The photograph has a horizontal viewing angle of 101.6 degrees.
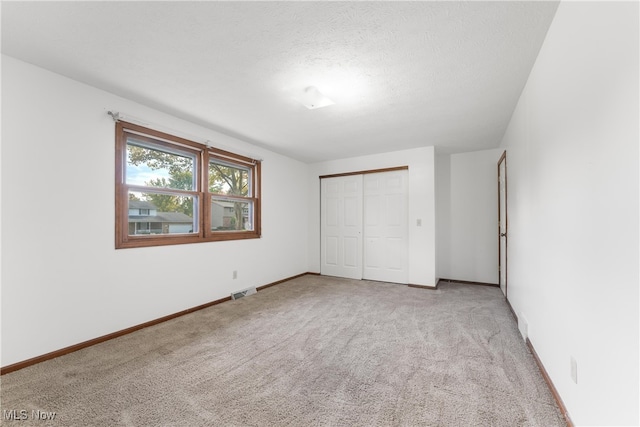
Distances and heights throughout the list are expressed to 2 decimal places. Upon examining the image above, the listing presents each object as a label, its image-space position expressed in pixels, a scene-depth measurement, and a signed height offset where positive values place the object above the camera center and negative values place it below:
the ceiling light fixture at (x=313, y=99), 2.43 +1.12
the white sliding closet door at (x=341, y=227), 5.11 -0.26
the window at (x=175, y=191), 2.74 +0.29
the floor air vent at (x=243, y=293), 3.83 -1.20
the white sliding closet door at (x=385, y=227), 4.67 -0.24
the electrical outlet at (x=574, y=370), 1.38 -0.84
